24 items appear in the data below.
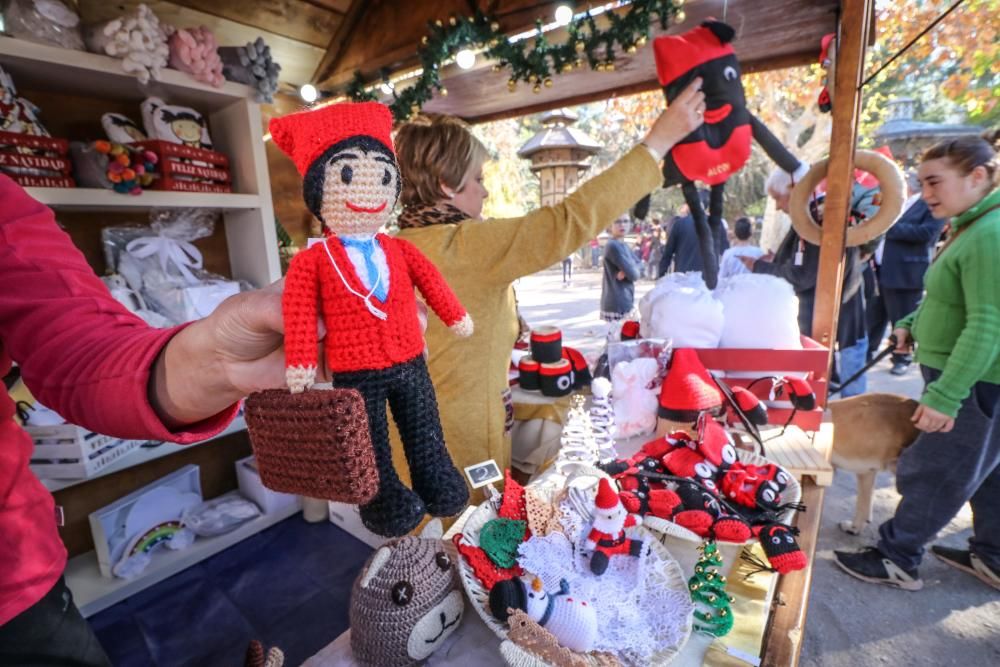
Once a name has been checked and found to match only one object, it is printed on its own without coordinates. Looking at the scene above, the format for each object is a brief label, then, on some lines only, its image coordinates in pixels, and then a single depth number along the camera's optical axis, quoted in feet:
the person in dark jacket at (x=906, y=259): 8.18
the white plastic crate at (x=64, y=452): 4.05
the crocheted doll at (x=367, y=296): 1.64
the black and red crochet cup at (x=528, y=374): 5.03
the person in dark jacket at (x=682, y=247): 10.28
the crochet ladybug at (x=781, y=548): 2.30
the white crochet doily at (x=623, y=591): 1.87
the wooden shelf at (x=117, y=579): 4.72
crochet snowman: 1.83
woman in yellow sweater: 3.04
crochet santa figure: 2.15
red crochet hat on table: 3.49
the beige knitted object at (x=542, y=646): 1.67
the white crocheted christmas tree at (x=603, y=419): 3.46
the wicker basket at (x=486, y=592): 1.70
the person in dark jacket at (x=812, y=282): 6.75
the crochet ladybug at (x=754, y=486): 2.57
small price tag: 2.57
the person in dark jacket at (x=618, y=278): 11.32
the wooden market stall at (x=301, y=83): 3.84
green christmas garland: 4.24
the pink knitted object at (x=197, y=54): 4.45
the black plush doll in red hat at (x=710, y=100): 2.79
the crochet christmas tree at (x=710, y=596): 2.02
